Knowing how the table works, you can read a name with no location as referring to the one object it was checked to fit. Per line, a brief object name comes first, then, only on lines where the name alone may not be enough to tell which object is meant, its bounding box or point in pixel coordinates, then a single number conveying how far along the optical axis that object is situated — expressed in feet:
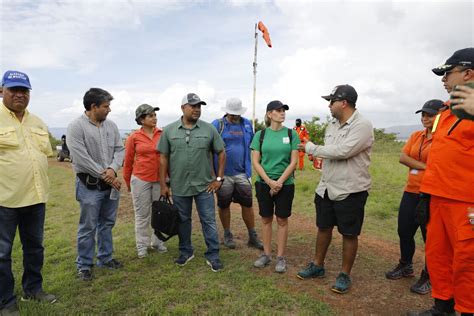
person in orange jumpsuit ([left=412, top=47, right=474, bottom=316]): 9.07
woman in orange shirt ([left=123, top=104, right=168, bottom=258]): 15.94
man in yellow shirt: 10.99
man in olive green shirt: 14.49
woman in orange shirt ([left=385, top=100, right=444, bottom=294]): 12.91
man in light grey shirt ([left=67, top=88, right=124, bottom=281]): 13.28
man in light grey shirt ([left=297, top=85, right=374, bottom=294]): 12.07
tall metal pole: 61.36
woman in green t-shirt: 14.19
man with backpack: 16.83
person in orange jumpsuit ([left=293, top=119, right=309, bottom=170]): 41.11
